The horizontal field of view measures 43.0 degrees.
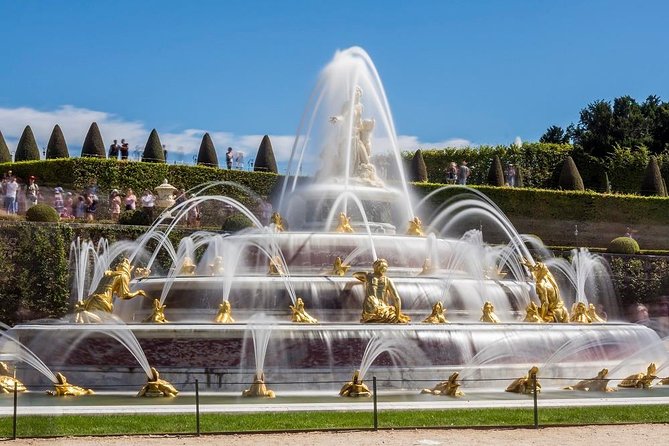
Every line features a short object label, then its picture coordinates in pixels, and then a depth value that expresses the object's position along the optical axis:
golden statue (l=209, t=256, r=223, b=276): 20.77
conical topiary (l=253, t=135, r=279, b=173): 55.19
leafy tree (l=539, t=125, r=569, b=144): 84.28
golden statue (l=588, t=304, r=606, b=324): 19.35
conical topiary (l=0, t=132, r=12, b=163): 54.31
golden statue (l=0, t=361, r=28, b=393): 14.05
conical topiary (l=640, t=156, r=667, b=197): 53.22
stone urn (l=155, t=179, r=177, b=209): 42.69
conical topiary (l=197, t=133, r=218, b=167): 55.56
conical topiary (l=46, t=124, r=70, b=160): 54.28
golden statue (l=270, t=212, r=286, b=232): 24.73
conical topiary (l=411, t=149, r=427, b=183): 54.34
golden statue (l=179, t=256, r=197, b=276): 21.64
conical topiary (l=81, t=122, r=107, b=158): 52.93
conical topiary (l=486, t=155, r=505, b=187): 54.69
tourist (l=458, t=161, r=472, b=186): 49.59
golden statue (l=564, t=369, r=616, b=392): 14.71
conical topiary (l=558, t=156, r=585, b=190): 53.47
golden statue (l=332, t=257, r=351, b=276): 19.80
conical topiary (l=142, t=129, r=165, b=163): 53.66
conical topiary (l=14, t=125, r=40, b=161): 56.31
